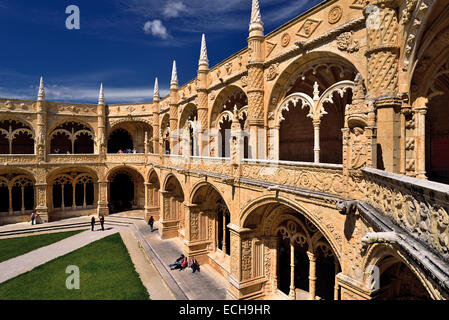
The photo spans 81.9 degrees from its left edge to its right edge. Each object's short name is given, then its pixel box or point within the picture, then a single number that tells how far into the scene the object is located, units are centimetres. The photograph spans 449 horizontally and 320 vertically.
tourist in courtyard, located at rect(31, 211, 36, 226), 2388
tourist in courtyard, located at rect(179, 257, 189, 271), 1553
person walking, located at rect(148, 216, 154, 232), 2277
